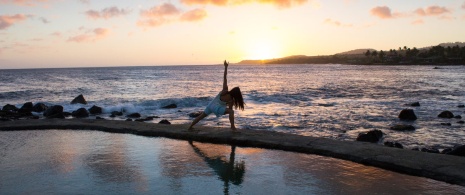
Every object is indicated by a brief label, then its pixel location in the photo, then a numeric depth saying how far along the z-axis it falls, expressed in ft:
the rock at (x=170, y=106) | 84.91
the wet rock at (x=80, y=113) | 70.03
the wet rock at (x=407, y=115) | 60.59
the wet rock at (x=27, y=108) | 74.92
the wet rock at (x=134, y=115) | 69.01
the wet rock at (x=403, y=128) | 50.62
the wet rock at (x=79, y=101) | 94.07
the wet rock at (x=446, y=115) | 61.88
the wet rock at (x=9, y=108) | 77.30
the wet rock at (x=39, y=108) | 76.87
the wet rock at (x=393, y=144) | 37.38
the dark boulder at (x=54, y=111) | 69.48
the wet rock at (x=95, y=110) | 75.56
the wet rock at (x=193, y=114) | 69.20
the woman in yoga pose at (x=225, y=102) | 31.30
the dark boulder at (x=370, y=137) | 41.45
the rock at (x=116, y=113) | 73.89
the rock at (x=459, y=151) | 31.71
